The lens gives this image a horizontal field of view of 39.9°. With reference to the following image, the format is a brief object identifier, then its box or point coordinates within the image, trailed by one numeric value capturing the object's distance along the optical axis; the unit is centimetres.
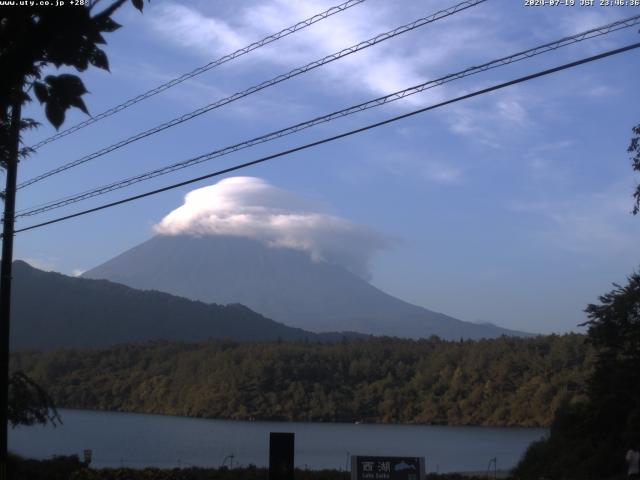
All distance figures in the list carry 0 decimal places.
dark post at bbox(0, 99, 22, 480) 1702
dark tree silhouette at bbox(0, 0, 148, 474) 416
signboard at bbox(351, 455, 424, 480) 1460
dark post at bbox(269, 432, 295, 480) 1449
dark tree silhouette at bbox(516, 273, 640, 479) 3038
